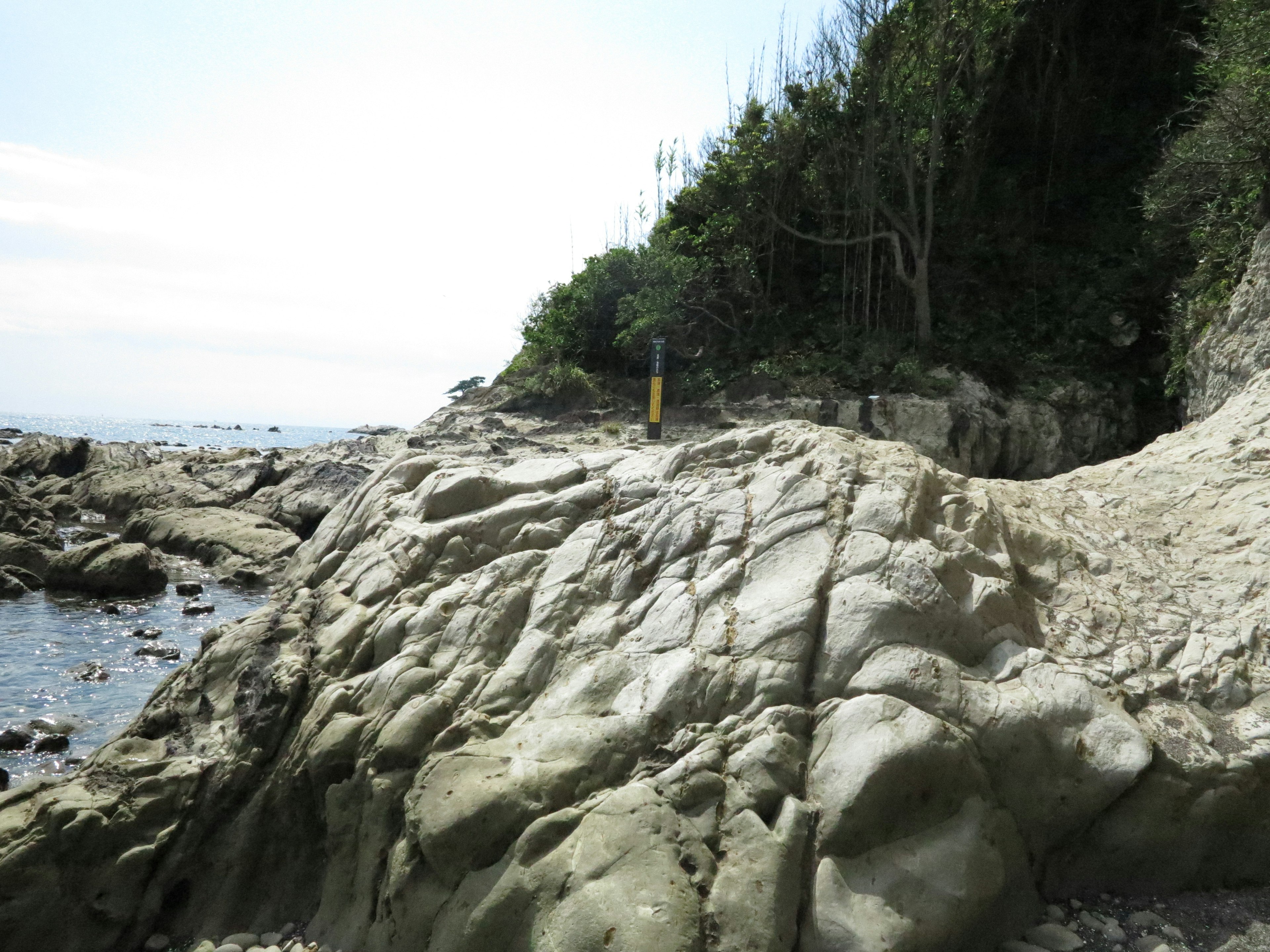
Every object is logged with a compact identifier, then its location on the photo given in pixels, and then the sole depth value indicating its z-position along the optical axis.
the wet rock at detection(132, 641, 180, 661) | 12.58
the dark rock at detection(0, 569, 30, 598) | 15.19
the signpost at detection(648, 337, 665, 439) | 14.11
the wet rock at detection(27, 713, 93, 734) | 9.93
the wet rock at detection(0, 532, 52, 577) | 16.16
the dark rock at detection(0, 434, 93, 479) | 28.42
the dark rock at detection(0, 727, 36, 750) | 9.48
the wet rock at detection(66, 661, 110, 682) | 11.68
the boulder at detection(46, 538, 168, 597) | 15.47
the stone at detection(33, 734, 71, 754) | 9.43
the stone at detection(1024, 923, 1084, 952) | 4.56
